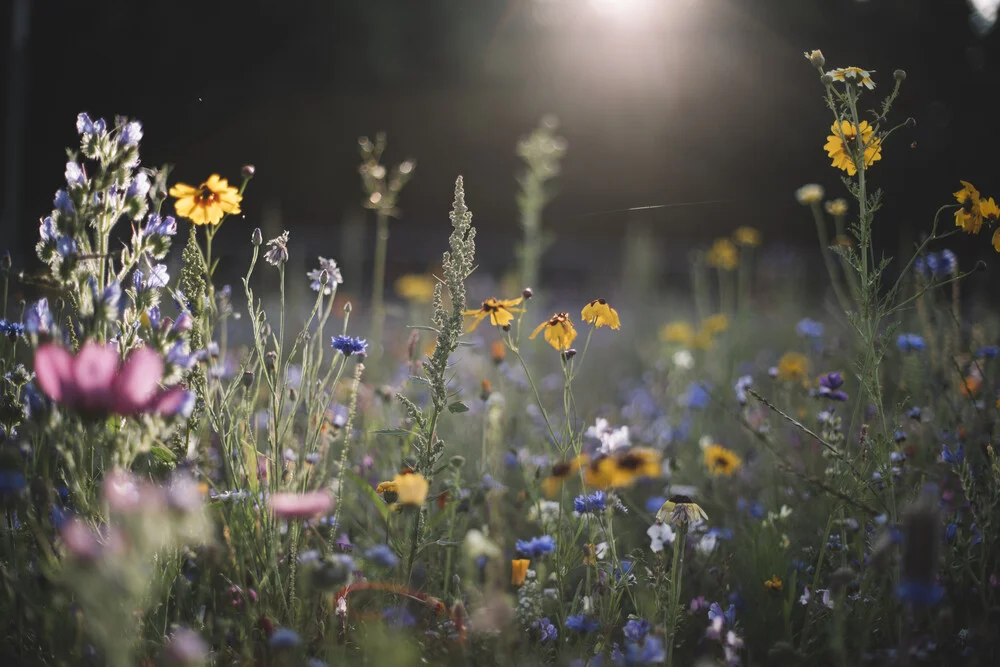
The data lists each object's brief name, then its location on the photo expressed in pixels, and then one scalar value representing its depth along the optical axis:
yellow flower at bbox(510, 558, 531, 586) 1.43
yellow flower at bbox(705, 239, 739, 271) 3.59
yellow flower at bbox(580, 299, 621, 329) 1.42
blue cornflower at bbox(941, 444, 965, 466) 1.53
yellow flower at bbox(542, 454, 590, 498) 1.06
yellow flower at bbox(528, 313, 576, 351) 1.46
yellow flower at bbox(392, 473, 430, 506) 1.10
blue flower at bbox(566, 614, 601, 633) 1.28
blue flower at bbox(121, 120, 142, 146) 1.24
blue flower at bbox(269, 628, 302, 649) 0.95
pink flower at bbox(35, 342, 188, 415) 0.94
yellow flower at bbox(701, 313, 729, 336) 3.20
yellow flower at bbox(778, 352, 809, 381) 2.56
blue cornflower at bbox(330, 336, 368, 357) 1.45
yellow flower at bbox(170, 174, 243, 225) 1.36
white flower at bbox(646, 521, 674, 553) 1.55
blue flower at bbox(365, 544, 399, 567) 1.03
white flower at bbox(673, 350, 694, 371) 2.95
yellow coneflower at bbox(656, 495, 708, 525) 1.36
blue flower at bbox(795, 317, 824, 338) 2.78
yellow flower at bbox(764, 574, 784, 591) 1.51
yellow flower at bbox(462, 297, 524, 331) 1.43
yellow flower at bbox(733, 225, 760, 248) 3.37
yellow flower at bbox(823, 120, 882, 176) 1.44
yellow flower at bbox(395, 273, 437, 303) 3.62
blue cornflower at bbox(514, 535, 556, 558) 1.45
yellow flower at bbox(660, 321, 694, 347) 3.40
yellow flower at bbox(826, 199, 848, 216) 2.14
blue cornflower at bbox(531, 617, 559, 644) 1.35
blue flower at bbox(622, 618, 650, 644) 1.24
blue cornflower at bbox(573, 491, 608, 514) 1.50
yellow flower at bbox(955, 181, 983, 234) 1.36
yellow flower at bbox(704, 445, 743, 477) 2.01
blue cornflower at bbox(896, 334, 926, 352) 2.11
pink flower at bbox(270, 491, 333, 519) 1.01
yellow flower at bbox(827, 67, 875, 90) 1.37
